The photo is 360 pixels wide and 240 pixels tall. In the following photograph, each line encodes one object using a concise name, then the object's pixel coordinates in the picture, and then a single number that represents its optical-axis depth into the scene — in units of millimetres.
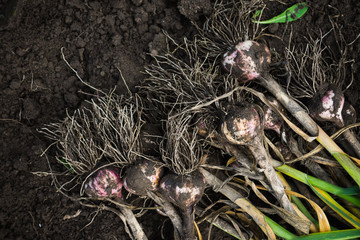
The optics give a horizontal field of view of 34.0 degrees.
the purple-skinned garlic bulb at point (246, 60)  629
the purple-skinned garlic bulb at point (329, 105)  635
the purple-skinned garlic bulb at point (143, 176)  632
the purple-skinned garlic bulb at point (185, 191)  623
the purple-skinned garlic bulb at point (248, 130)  605
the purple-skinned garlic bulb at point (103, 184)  638
